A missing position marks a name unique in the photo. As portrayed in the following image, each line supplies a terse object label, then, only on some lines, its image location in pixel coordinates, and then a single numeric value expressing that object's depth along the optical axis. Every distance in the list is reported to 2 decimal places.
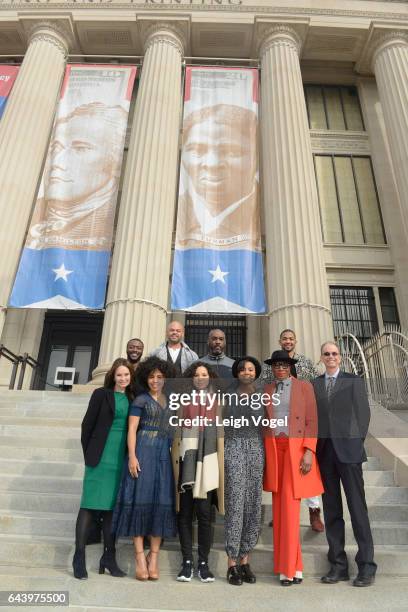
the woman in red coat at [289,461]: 3.67
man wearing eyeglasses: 3.74
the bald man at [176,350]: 5.57
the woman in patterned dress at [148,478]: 3.69
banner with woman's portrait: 10.64
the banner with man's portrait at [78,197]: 10.76
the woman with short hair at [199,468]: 3.70
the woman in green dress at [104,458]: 3.78
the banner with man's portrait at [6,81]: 14.03
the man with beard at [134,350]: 5.43
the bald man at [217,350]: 5.16
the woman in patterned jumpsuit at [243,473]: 3.68
